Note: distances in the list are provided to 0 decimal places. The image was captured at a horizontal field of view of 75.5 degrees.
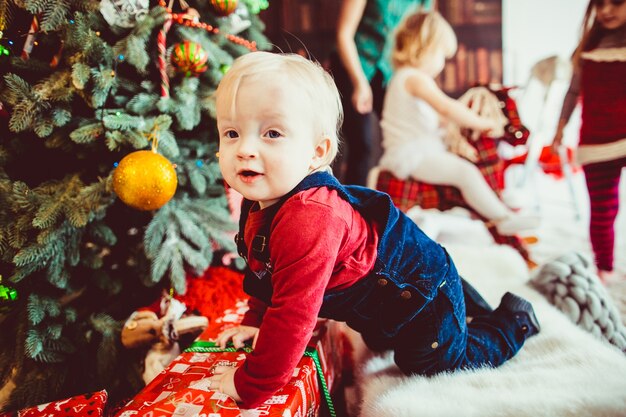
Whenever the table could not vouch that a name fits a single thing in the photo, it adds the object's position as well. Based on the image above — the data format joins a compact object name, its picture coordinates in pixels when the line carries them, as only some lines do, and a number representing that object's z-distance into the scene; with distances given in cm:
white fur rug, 61
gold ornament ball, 84
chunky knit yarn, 93
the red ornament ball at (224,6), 104
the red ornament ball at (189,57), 95
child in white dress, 145
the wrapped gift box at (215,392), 61
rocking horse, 150
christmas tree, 85
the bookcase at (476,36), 268
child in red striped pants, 123
